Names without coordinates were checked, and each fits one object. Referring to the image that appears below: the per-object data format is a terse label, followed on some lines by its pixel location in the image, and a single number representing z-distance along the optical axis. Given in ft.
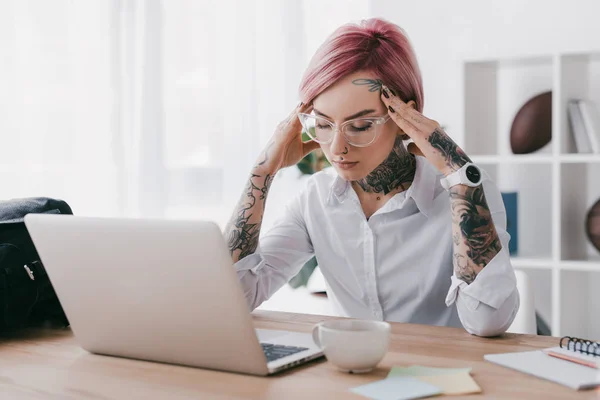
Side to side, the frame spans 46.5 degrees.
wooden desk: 3.08
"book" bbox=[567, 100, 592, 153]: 9.11
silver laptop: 3.22
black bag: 4.43
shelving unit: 9.14
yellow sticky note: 3.03
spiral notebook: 3.14
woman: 4.61
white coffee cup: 3.24
